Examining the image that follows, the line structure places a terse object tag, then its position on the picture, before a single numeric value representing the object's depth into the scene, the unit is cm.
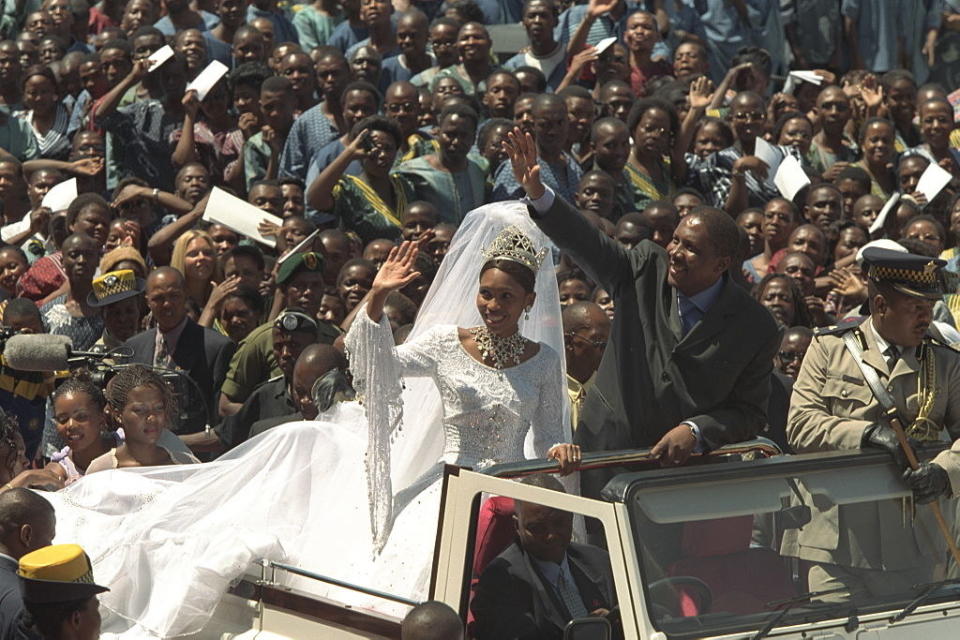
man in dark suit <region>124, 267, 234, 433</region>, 1941
